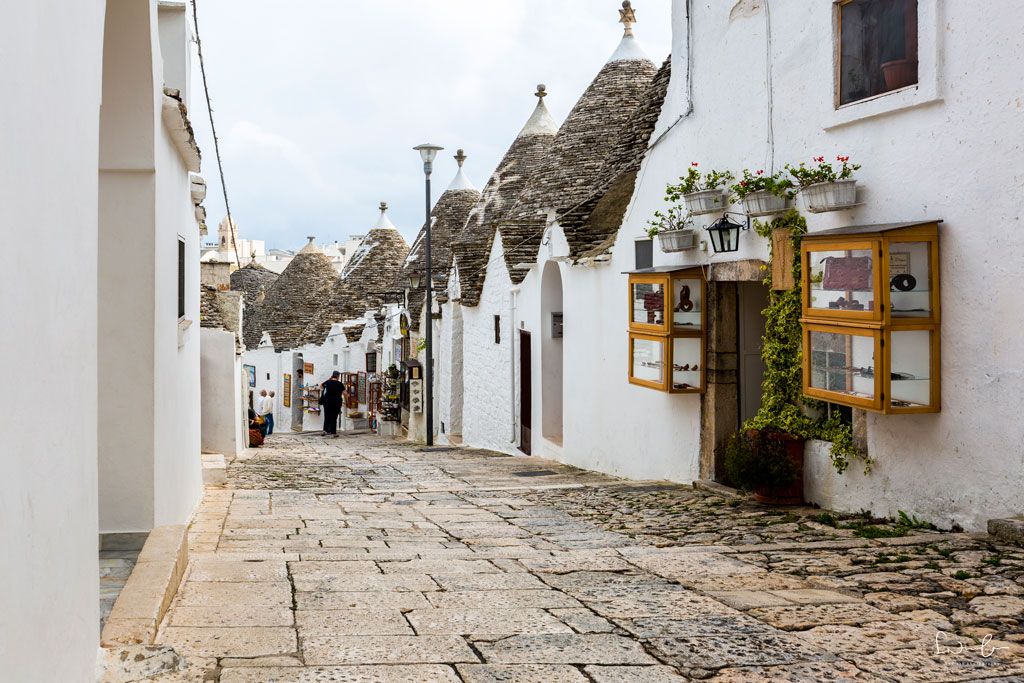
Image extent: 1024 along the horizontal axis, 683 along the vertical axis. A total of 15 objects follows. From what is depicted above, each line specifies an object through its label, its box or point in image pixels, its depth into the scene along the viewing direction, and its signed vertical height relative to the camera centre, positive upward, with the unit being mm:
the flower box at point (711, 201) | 8766 +1147
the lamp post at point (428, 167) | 18406 +3011
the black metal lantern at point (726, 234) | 8508 +858
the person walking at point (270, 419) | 30969 -2036
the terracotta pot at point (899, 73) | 6488 +1609
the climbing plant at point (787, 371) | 7598 -192
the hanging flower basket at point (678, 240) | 9438 +899
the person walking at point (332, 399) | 27134 -1289
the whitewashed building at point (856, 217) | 5879 +812
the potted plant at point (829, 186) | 6840 +982
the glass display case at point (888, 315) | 6160 +161
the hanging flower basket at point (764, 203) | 7719 +992
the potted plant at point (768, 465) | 7512 -832
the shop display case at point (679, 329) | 9250 +134
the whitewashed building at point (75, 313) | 2287 +111
